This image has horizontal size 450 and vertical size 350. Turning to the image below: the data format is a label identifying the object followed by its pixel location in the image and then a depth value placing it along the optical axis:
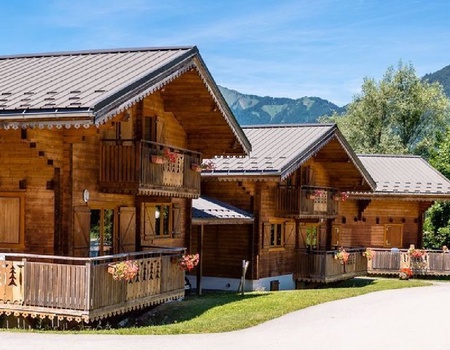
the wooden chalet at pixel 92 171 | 15.69
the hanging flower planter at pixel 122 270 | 16.28
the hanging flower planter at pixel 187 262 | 20.03
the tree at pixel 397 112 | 61.74
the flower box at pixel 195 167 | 21.88
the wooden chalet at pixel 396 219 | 35.44
